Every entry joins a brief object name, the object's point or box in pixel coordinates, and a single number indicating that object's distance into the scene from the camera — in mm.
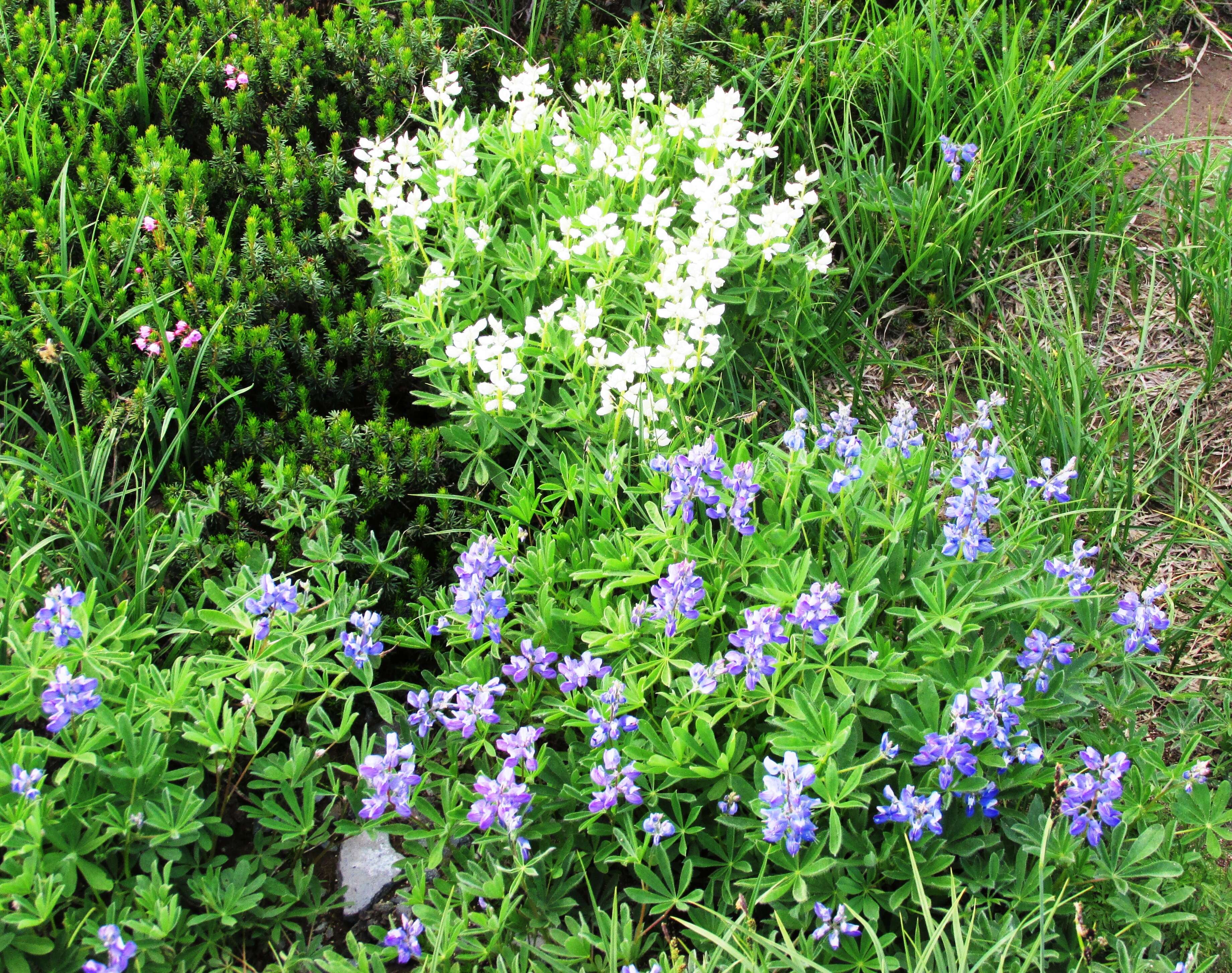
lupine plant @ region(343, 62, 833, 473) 2752
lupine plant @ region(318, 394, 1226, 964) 2008
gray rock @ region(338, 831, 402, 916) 2326
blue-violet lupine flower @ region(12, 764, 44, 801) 1880
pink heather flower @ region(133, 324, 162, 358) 2906
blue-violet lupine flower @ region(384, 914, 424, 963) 1967
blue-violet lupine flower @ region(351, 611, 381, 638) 2258
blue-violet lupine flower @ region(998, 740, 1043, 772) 2012
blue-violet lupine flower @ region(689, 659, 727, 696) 2078
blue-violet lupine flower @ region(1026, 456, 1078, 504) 2293
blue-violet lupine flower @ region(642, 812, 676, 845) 2008
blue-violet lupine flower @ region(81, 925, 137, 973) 1793
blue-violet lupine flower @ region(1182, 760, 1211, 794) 2057
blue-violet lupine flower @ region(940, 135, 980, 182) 3666
